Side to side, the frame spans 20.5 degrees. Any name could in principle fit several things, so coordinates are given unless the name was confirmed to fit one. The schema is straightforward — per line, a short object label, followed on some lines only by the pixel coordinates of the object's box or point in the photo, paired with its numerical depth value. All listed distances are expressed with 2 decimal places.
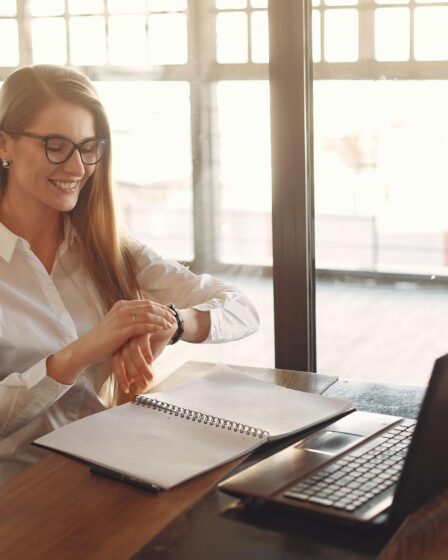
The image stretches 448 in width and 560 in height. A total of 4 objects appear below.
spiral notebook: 1.67
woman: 1.92
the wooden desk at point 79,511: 1.50
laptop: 1.44
